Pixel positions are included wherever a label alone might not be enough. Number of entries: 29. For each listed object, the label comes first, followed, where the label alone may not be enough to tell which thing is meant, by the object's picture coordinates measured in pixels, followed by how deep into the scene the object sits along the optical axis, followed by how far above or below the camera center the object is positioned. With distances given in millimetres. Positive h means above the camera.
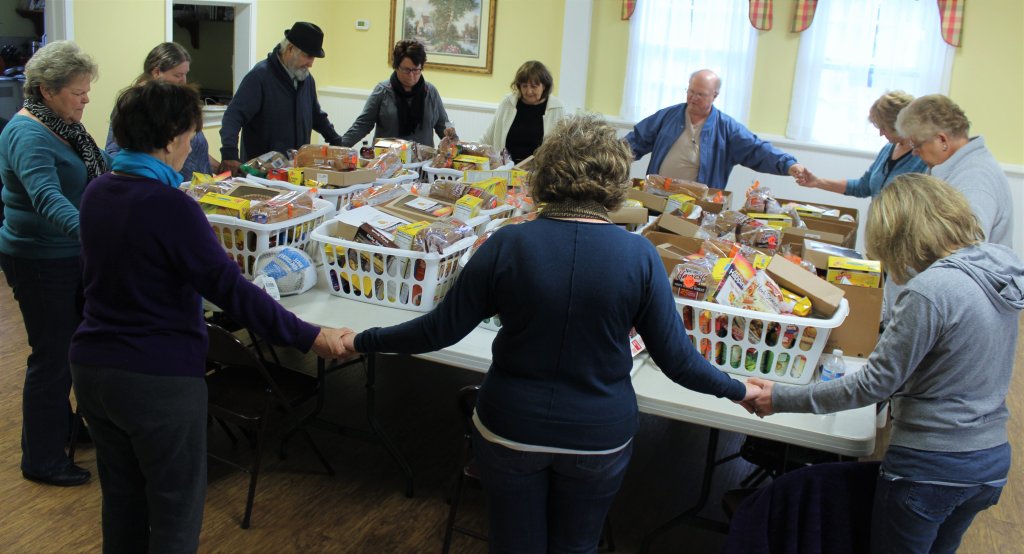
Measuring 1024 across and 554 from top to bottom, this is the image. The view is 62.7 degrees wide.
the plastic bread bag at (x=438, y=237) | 2568 -431
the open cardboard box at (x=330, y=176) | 3447 -356
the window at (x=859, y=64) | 6574 +480
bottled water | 2275 -657
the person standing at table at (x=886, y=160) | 3766 -145
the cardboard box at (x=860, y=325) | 2430 -571
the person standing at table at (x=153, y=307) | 1780 -499
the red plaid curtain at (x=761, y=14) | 6828 +824
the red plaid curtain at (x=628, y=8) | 7156 +841
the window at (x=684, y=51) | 6953 +512
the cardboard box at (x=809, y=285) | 2305 -457
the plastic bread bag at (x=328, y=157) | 3655 -301
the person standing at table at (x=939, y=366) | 1750 -491
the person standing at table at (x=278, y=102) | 4355 -94
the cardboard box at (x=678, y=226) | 3104 -415
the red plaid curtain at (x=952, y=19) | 6445 +841
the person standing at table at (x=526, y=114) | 5098 -75
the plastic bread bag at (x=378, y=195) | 3068 -380
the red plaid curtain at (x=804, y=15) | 6730 +835
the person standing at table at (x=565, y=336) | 1628 -459
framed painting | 7824 +615
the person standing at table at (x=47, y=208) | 2584 -429
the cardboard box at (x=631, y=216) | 3342 -418
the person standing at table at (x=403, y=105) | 5047 -71
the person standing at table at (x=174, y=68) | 3645 +39
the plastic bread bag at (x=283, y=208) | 2754 -409
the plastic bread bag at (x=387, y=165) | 3783 -329
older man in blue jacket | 4590 -163
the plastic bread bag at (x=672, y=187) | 3824 -341
